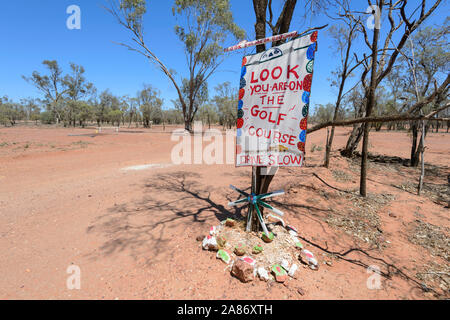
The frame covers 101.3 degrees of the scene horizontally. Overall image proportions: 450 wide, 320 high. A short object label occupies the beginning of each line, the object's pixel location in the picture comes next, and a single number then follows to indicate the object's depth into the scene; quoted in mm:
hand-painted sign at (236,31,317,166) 2033
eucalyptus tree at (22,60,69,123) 38938
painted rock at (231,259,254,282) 2035
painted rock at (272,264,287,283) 2054
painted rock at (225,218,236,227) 2932
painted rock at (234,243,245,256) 2340
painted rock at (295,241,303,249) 2609
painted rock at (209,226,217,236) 2741
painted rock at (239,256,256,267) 2168
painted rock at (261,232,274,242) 2539
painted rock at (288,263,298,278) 2132
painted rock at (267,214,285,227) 3152
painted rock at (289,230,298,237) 2867
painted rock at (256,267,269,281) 2063
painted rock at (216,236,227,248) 2494
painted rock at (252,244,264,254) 2358
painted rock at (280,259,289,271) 2184
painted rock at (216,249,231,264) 2293
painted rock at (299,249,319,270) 2299
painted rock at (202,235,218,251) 2482
